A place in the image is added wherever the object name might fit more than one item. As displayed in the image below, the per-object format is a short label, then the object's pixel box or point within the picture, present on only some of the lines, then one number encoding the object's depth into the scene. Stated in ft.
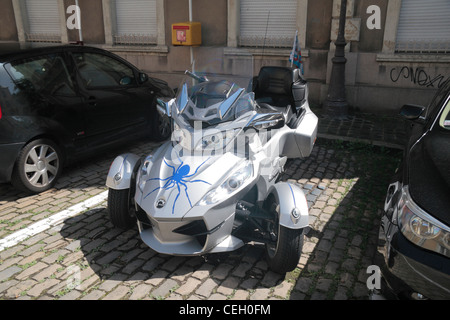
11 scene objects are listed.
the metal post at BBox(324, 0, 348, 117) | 27.04
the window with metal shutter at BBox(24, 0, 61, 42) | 41.27
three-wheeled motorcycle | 10.60
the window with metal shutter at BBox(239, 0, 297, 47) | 30.91
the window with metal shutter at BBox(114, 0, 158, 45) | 36.45
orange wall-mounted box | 31.94
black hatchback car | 15.29
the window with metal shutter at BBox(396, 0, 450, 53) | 26.50
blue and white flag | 22.18
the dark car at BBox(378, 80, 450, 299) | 7.70
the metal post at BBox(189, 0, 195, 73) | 32.81
